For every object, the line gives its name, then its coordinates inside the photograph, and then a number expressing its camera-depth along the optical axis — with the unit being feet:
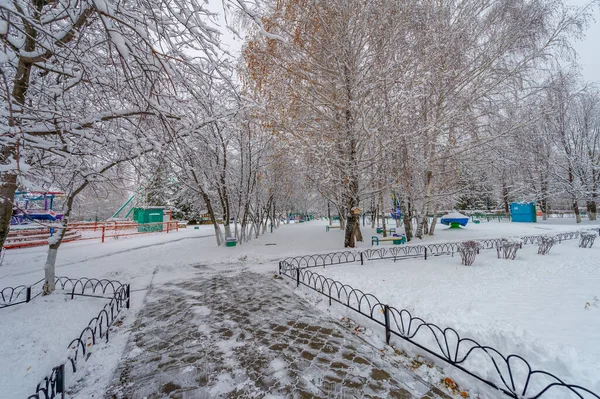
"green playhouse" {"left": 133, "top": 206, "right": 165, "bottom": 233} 85.76
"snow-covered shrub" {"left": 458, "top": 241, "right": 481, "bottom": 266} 28.81
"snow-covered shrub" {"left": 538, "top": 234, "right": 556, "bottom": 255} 33.65
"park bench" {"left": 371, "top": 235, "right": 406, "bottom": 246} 45.50
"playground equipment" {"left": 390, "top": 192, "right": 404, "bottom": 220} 57.17
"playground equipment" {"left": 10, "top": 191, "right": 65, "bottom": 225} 54.24
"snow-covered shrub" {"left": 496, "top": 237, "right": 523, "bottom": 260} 30.76
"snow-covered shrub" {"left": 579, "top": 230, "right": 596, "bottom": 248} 38.27
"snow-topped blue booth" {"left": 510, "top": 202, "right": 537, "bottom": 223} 90.43
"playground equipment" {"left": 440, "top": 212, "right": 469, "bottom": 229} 70.46
